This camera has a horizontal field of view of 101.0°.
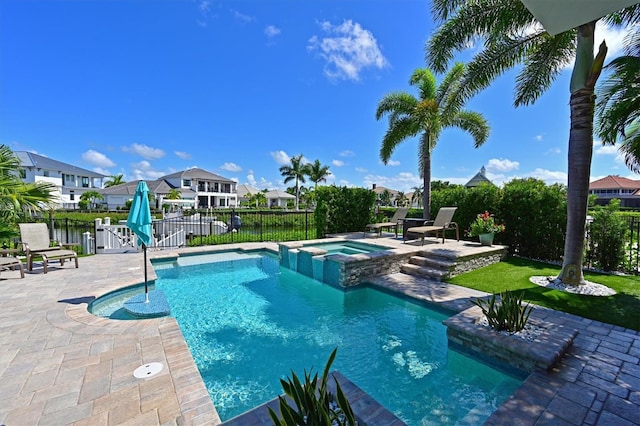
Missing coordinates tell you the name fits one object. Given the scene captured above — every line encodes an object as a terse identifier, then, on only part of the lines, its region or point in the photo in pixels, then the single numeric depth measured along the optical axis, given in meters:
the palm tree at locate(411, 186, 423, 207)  55.29
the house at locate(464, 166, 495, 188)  35.06
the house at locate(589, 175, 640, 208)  43.62
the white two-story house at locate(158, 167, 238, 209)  45.97
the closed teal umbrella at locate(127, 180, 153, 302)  4.78
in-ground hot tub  6.80
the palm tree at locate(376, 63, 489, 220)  11.67
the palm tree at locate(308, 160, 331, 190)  47.94
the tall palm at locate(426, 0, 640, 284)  5.47
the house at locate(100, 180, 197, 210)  41.62
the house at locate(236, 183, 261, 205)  60.41
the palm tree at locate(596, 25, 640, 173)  5.29
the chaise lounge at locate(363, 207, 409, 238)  11.20
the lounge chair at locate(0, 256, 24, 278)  6.04
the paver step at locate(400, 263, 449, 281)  6.78
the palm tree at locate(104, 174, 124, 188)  54.92
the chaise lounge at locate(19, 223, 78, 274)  6.78
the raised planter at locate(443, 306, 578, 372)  3.10
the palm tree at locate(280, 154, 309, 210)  47.97
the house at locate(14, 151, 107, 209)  36.06
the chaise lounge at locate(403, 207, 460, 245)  8.55
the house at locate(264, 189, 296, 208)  53.79
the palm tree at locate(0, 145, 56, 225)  6.58
